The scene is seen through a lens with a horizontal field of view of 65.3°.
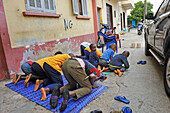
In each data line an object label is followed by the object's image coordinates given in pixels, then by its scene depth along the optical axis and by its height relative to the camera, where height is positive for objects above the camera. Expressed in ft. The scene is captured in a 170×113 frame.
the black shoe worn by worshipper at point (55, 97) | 7.20 -3.44
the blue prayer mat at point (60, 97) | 7.16 -3.93
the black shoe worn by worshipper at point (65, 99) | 6.70 -3.32
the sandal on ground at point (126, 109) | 6.27 -3.74
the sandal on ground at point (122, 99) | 7.31 -3.83
